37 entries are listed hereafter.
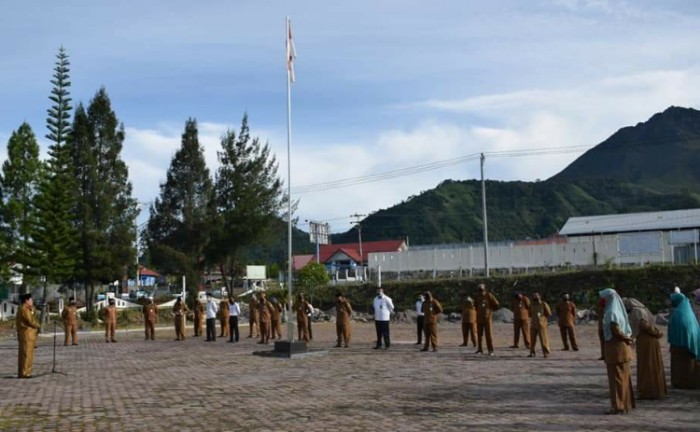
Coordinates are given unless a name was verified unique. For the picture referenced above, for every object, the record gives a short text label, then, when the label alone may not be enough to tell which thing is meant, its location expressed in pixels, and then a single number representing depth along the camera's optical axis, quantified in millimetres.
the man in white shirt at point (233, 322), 24719
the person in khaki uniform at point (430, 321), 19531
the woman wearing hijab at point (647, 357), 10562
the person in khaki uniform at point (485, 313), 18078
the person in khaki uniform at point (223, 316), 26281
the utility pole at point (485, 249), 44116
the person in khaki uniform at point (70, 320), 24328
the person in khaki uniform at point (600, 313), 13111
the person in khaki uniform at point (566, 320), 18969
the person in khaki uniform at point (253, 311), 25498
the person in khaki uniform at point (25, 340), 14727
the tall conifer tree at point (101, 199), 42125
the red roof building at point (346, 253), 87688
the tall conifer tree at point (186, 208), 49562
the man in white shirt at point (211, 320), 25203
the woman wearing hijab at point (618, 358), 9391
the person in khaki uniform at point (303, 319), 23234
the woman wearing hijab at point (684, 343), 11312
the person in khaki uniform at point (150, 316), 26891
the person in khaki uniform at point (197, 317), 28141
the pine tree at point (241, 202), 49344
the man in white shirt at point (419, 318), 21255
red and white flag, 20172
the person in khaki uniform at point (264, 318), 23438
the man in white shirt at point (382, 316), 20266
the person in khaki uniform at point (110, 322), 25969
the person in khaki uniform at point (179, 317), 25562
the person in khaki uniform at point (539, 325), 17422
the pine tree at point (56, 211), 38875
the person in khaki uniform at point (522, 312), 19125
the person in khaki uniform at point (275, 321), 24453
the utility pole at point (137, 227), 44734
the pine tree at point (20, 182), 41094
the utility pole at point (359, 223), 77431
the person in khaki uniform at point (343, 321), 21131
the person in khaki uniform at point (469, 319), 20266
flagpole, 18531
